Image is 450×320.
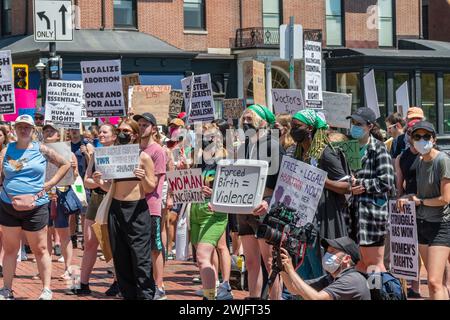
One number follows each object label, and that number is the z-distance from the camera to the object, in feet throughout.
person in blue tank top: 33.53
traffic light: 65.46
